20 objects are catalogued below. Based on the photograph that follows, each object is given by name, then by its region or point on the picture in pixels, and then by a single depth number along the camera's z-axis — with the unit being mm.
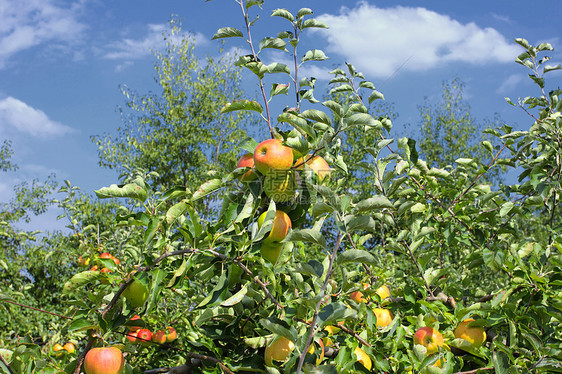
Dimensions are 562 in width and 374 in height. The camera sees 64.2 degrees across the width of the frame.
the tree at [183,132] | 11742
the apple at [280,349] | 1434
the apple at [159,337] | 2181
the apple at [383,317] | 1894
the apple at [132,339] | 2126
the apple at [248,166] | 1500
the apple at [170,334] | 2283
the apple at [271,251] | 1501
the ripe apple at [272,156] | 1381
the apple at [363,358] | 1516
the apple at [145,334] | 2299
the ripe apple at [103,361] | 1482
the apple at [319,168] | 1488
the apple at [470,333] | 1729
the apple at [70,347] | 3273
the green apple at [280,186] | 1431
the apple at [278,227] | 1443
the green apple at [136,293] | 1409
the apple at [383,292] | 2291
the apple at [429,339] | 1629
